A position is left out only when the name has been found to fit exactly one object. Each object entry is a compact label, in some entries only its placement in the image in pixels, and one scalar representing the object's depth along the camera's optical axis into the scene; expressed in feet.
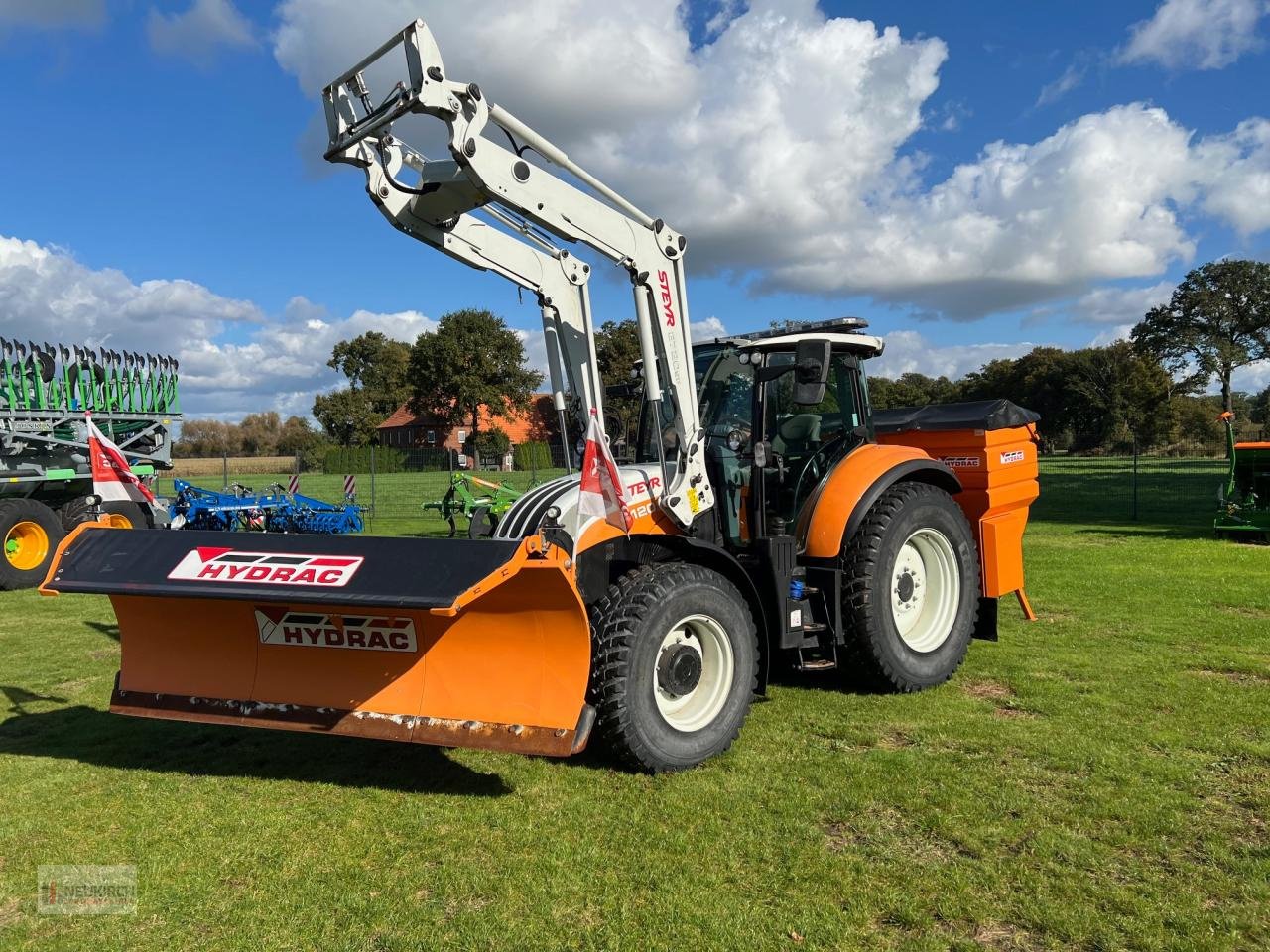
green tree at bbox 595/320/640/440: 133.28
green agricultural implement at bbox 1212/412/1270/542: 42.32
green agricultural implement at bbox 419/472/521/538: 50.25
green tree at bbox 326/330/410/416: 247.29
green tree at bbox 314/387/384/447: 238.07
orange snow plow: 11.92
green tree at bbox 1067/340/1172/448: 197.06
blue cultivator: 51.57
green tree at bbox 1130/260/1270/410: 157.28
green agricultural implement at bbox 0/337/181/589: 35.47
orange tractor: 12.66
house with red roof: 204.74
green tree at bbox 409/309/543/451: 200.23
